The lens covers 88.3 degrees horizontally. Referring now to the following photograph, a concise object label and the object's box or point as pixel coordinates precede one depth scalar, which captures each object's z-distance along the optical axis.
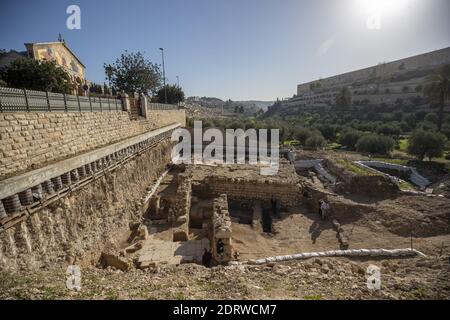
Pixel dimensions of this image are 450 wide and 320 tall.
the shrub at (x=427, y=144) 20.42
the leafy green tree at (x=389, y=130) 32.56
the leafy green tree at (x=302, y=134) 31.15
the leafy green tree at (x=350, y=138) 28.50
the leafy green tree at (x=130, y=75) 27.08
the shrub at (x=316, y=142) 28.38
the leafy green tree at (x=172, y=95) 38.03
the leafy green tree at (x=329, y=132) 34.91
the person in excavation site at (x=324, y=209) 11.57
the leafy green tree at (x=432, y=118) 37.43
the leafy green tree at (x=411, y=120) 38.45
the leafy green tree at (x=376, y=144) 23.97
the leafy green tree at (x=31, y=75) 12.30
